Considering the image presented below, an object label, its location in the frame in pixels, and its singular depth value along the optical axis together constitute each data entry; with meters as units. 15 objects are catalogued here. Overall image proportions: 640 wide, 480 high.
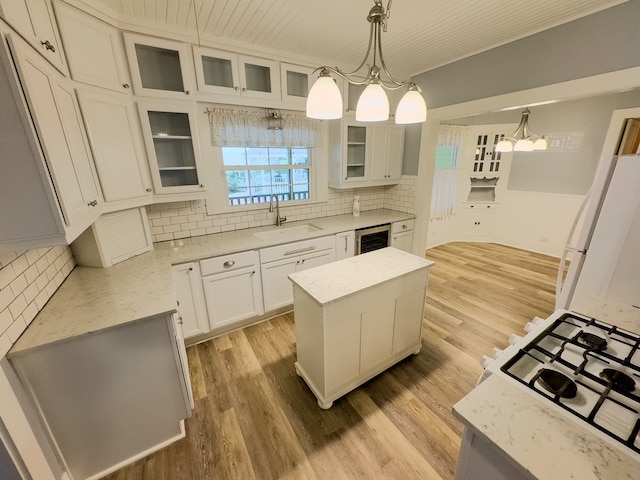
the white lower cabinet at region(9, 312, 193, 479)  1.18
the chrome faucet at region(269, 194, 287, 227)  2.94
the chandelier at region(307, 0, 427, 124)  1.12
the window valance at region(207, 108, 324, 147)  2.41
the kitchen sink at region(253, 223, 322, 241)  2.79
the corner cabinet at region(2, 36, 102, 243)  0.96
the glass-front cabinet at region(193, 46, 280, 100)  2.20
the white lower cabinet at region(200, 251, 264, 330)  2.21
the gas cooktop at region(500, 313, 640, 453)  0.68
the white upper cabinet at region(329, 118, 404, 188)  3.07
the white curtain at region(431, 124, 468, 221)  4.43
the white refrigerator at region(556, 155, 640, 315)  1.37
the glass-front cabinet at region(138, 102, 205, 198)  2.02
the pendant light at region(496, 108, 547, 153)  3.30
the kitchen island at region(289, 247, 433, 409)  1.60
